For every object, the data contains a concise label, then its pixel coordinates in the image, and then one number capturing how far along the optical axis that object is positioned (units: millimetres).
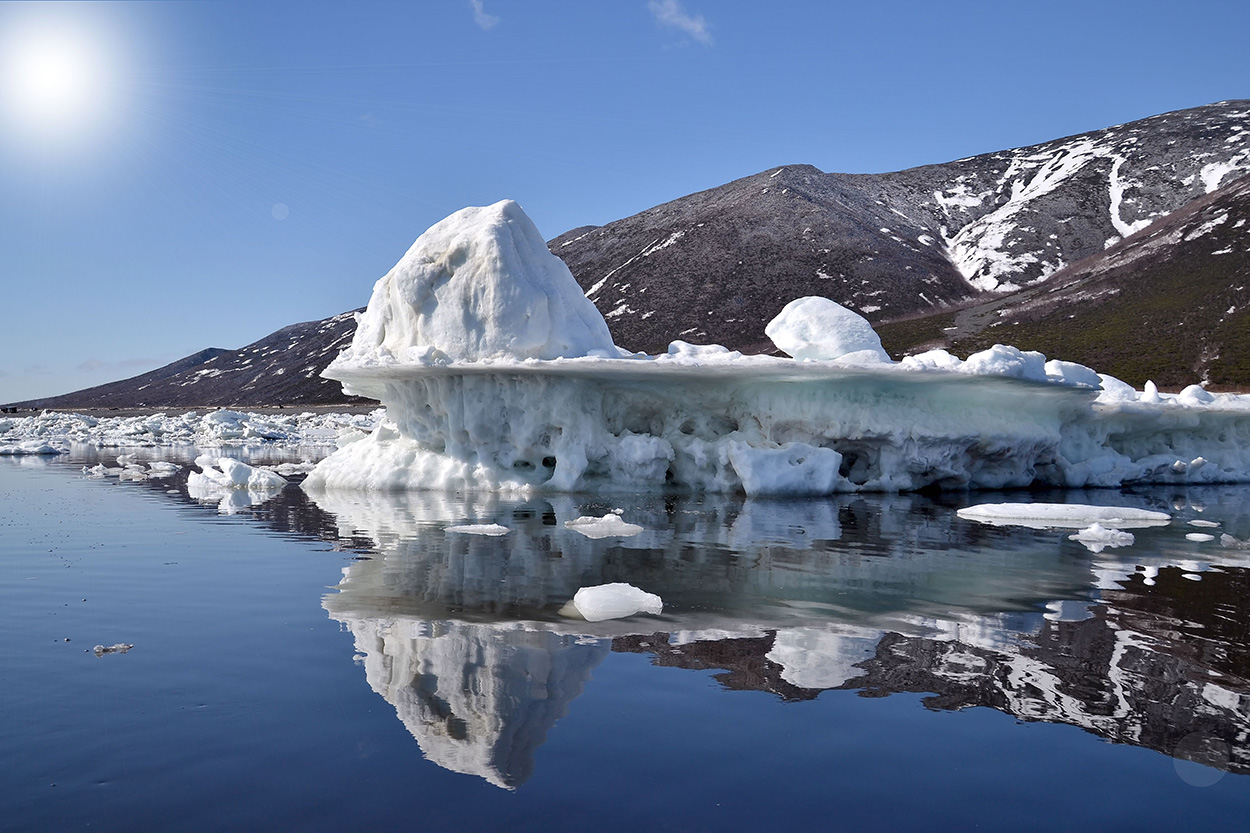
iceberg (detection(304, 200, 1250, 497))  15930
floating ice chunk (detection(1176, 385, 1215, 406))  19931
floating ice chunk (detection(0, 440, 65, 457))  32594
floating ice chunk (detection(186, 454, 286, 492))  18094
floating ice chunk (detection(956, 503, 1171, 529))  12248
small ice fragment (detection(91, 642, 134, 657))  5312
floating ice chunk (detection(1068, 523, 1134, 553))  10297
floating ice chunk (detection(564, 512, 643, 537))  10852
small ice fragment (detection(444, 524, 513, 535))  10891
